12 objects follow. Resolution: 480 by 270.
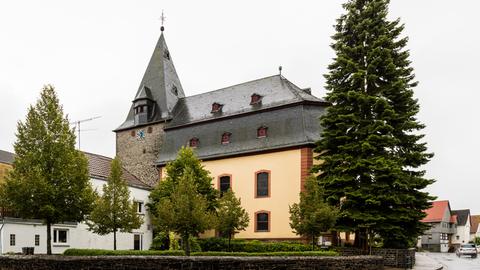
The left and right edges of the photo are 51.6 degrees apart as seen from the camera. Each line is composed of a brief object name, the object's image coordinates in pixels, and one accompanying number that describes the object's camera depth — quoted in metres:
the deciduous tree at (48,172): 19.92
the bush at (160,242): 33.44
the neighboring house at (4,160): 30.44
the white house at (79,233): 24.73
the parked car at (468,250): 48.64
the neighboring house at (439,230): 72.91
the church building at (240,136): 32.88
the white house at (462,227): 85.41
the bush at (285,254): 22.08
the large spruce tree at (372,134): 24.86
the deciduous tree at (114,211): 23.84
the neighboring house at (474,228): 98.88
